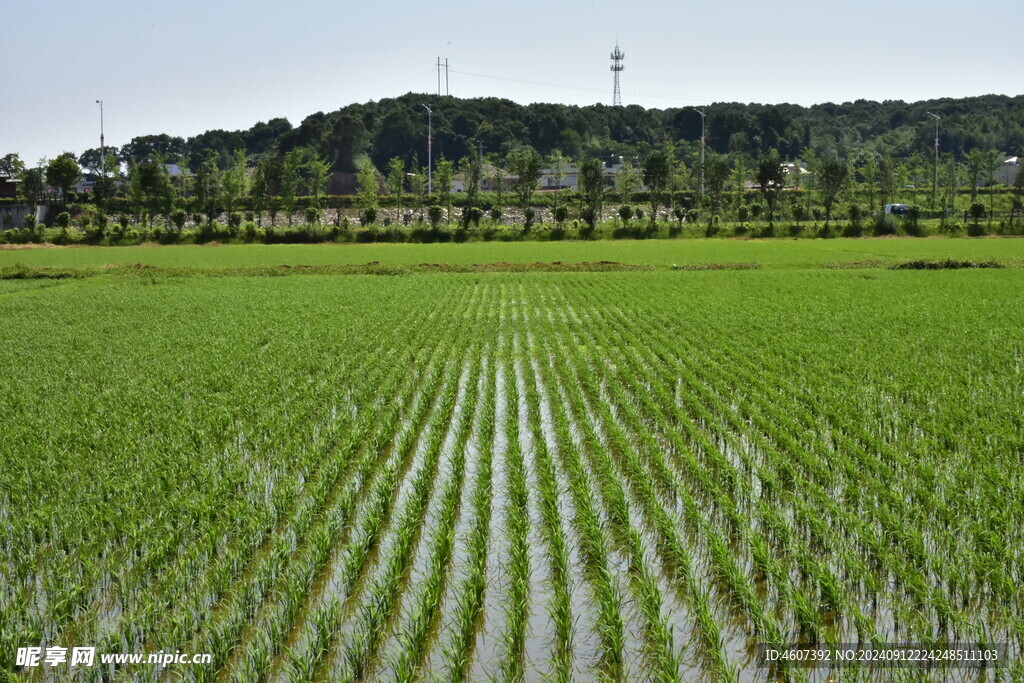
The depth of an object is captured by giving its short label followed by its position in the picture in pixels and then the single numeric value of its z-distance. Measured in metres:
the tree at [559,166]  87.61
